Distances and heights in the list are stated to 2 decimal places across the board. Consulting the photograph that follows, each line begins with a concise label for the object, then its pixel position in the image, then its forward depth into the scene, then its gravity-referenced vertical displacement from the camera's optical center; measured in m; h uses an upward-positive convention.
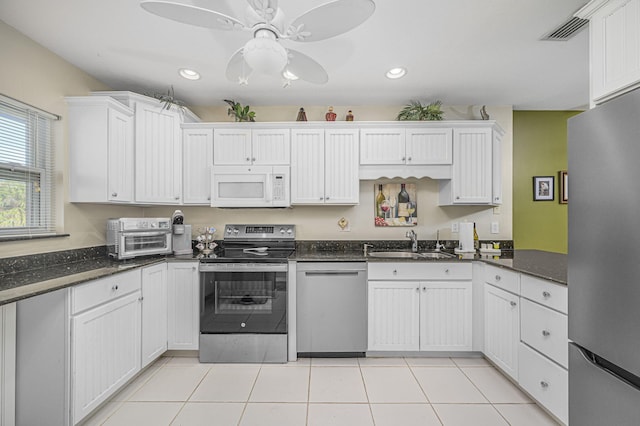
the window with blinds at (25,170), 2.04 +0.31
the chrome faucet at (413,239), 3.18 -0.25
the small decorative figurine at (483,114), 3.18 +1.04
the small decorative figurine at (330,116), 3.12 +1.00
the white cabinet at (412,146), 3.03 +0.68
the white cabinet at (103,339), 1.77 -0.79
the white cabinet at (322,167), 3.04 +0.47
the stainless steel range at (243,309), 2.66 -0.81
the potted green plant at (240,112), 3.08 +1.03
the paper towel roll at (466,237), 3.05 -0.22
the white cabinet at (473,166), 3.03 +0.48
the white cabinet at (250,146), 3.05 +0.68
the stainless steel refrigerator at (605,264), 1.04 -0.18
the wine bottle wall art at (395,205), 3.34 +0.11
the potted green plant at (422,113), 3.04 +1.01
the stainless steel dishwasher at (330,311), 2.70 -0.84
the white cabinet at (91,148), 2.45 +0.53
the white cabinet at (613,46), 1.38 +0.80
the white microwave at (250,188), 2.98 +0.26
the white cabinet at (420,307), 2.71 -0.80
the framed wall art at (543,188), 3.52 +0.31
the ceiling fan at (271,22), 1.33 +0.89
